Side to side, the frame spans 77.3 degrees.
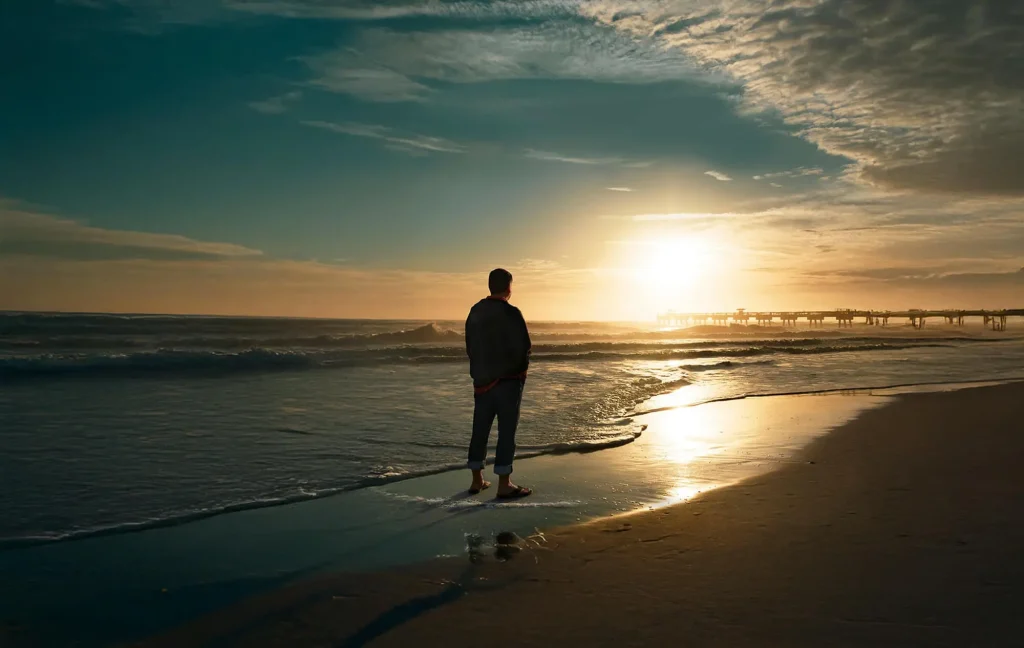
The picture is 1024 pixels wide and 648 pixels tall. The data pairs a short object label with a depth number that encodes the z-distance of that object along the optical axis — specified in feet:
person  21.47
